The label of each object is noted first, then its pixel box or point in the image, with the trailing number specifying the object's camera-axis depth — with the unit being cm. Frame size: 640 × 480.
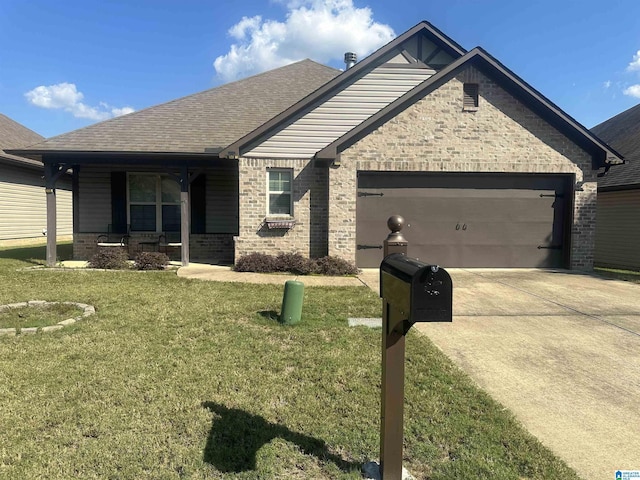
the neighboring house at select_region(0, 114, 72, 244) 1764
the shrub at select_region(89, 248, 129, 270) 1158
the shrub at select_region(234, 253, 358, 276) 1083
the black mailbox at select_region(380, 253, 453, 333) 213
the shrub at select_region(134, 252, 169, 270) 1141
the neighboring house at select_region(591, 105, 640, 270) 1373
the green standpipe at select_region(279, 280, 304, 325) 596
